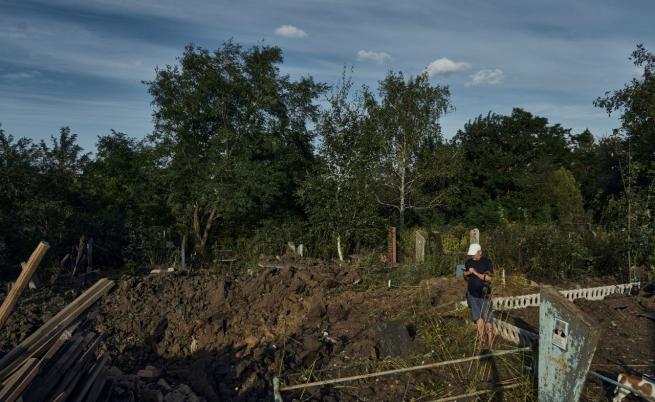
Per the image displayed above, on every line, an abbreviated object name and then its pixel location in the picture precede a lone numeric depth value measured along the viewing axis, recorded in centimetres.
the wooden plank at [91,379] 479
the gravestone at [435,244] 1259
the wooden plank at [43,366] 418
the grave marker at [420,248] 1211
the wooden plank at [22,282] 368
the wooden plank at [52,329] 427
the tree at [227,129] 1496
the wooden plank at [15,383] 361
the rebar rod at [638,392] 418
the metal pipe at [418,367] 470
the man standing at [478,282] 682
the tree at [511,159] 2758
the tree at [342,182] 1421
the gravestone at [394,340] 656
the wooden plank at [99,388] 505
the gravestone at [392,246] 1338
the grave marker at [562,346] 402
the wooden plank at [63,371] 444
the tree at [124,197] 1438
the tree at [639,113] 1602
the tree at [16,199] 1234
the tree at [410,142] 1930
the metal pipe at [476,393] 481
